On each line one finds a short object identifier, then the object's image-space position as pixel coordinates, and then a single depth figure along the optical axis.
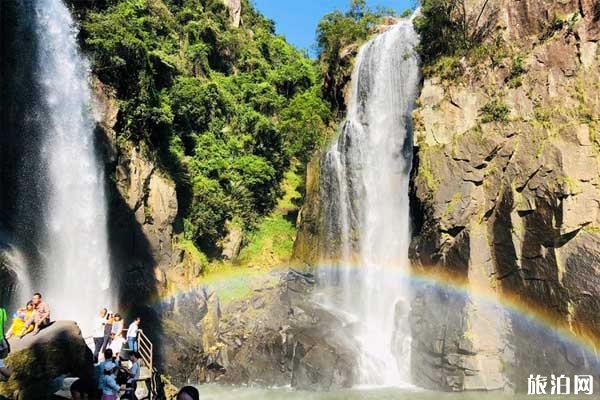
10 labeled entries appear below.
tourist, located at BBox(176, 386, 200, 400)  4.25
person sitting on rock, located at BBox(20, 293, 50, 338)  10.43
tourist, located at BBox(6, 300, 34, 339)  10.50
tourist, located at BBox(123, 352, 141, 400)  10.05
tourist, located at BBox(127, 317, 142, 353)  13.34
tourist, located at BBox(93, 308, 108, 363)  13.32
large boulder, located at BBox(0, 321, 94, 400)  8.78
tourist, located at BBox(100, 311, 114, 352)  13.00
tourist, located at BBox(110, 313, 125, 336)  13.17
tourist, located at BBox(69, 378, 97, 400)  6.34
